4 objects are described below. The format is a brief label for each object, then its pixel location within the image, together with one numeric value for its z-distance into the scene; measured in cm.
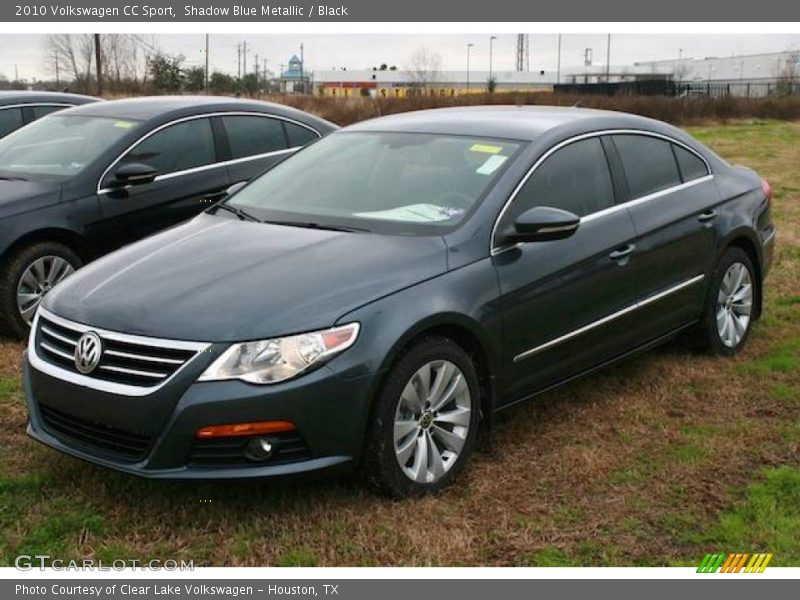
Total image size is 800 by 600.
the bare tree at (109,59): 4026
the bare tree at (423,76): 6391
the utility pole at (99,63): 3487
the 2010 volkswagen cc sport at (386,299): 348
